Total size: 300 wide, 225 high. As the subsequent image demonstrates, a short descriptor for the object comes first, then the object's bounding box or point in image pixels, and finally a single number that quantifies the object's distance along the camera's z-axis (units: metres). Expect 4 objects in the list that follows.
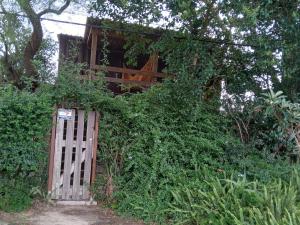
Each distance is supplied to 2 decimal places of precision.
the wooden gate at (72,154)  4.92
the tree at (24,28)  8.24
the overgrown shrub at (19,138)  4.46
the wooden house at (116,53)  6.91
